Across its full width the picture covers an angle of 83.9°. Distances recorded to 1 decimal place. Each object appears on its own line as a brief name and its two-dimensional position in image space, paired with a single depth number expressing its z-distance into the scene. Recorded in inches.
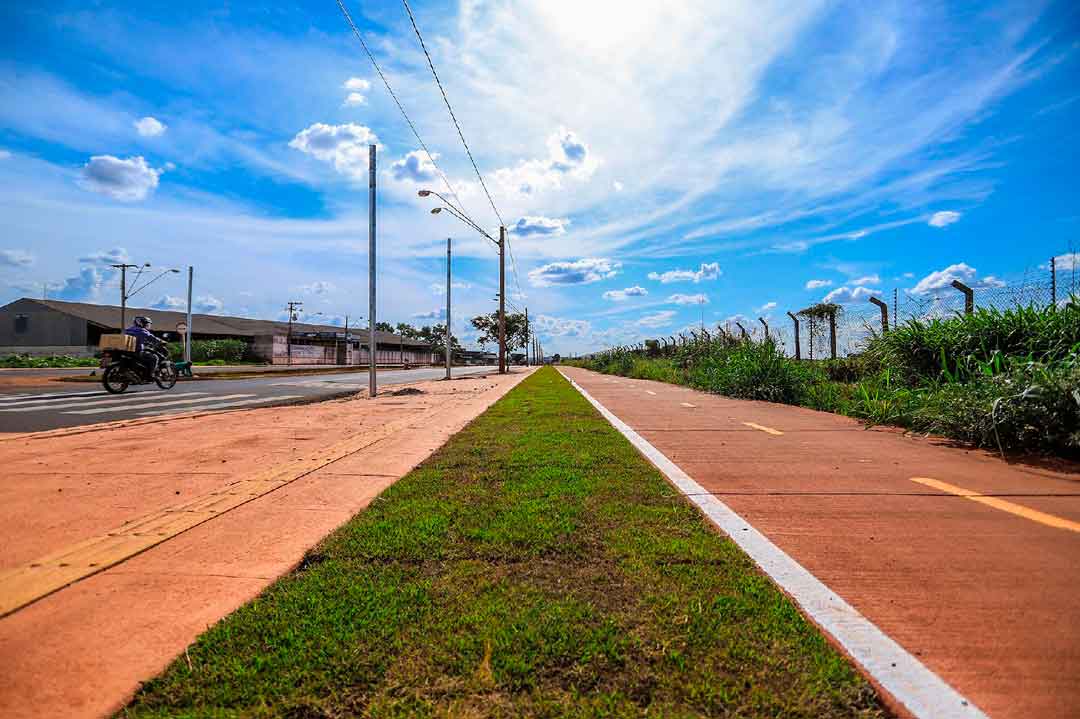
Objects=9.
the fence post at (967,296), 349.9
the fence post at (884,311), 410.1
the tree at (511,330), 3688.5
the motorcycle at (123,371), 583.2
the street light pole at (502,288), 1508.4
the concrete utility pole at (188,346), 1334.9
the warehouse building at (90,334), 2437.3
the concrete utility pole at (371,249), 613.0
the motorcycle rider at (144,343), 586.2
